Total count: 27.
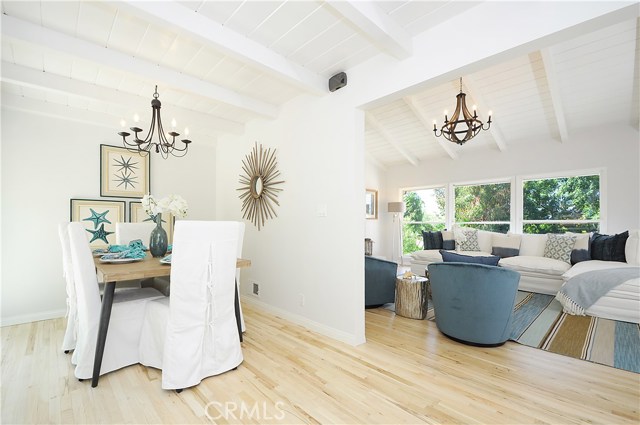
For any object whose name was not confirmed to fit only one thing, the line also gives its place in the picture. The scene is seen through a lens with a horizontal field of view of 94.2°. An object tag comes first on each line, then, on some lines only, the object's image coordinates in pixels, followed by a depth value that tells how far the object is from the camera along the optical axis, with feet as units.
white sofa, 12.55
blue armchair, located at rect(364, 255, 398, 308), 11.35
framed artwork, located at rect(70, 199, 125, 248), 11.24
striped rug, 7.63
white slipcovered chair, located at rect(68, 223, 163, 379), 6.31
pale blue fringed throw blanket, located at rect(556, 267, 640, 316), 10.39
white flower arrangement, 8.16
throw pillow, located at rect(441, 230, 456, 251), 18.79
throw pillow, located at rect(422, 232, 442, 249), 19.10
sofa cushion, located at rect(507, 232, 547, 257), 15.85
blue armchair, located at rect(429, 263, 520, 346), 7.93
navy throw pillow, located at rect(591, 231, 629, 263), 13.24
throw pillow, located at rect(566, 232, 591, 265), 14.13
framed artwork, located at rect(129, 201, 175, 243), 12.46
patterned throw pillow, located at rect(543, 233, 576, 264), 14.49
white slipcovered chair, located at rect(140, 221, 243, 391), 5.99
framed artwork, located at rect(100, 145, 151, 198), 11.80
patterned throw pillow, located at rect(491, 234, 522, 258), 16.49
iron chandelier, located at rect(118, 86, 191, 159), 7.39
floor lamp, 22.50
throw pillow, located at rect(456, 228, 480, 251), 17.89
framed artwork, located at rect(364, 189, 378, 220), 23.27
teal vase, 8.34
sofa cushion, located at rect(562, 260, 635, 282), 11.55
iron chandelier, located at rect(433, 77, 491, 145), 11.64
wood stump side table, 10.52
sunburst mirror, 11.48
